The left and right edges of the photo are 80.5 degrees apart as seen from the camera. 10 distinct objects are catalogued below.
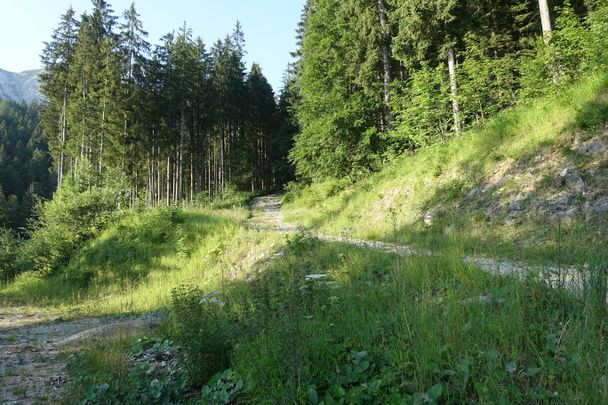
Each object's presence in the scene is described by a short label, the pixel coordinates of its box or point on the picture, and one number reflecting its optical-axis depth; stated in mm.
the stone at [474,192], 10227
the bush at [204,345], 3697
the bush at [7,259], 17047
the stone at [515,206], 8562
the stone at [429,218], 10354
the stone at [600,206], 7023
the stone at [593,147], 8242
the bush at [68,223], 15742
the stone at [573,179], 7909
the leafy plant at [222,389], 3010
